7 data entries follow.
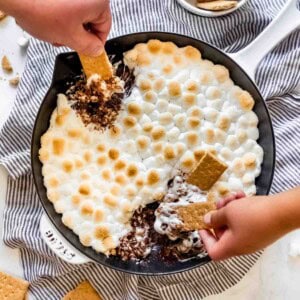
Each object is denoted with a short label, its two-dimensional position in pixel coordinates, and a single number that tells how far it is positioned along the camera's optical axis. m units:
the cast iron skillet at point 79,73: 1.29
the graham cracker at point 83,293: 1.37
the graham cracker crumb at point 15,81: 1.45
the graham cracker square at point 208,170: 1.25
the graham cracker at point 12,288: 1.37
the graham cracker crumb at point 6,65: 1.45
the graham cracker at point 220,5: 1.39
